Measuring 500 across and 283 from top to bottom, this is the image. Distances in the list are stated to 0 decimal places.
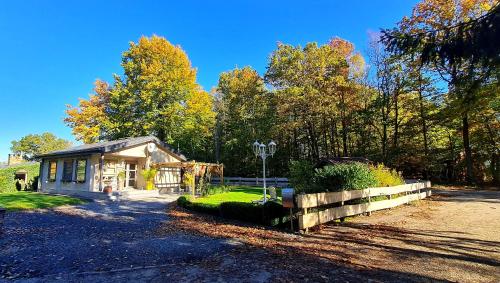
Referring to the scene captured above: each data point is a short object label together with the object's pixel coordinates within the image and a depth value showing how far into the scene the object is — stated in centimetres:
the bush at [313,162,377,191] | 1008
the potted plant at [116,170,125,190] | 1847
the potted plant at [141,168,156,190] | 1919
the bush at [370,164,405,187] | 1262
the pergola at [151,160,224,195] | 1739
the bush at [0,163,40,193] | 2337
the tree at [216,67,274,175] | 3000
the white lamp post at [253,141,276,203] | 1504
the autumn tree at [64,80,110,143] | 2759
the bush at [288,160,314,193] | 1281
